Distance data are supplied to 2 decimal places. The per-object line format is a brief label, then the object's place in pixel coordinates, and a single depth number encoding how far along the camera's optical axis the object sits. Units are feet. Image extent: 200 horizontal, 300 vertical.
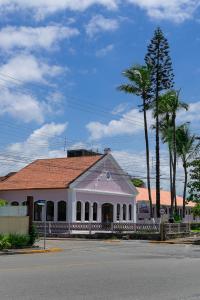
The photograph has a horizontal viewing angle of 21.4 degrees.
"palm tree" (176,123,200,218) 199.00
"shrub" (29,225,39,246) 95.78
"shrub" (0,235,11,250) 87.98
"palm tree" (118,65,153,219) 156.76
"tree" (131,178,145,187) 324.39
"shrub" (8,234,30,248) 91.25
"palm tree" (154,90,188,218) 165.37
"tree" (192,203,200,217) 129.59
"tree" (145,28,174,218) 161.62
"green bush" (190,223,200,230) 194.62
